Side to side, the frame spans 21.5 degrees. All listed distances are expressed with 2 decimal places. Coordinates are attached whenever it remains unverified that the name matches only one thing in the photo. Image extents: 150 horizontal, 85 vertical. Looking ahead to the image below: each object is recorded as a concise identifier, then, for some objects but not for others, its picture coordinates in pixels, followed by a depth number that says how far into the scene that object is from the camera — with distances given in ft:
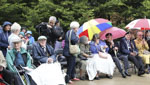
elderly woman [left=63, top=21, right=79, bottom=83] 41.71
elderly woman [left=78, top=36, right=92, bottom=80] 44.70
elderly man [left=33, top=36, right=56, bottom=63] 35.47
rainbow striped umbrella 48.99
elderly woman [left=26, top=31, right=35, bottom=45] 57.48
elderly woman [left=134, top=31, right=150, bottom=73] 50.84
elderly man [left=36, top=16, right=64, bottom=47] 41.47
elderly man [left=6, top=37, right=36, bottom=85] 30.72
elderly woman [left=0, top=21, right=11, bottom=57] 40.15
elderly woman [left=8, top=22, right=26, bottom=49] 37.67
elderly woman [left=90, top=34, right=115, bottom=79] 44.72
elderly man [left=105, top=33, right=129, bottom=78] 47.55
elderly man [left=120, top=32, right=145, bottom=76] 48.20
